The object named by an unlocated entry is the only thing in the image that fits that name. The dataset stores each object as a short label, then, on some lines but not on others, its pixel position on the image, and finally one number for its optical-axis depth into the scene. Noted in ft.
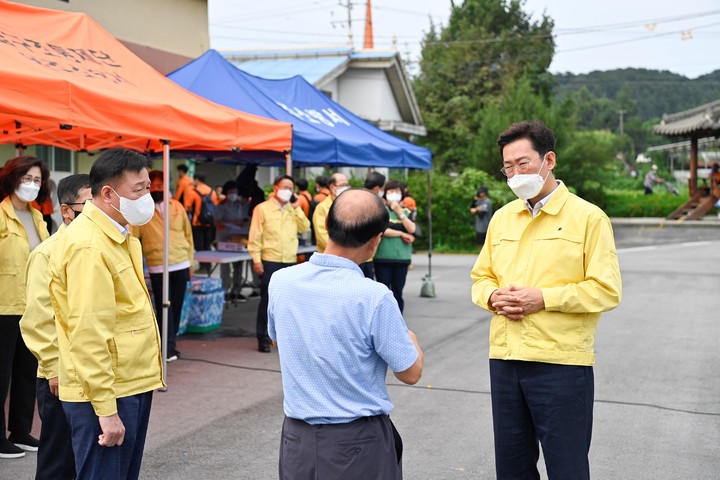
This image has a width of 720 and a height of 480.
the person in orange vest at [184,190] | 45.44
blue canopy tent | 32.78
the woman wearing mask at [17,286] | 17.67
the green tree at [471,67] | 117.19
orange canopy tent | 19.93
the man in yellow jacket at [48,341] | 13.91
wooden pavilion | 103.81
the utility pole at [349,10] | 140.97
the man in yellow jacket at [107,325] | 10.35
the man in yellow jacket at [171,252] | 26.55
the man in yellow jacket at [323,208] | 31.83
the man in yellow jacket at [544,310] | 11.38
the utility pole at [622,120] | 288.71
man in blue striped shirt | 8.84
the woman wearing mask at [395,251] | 32.50
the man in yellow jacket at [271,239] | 29.17
